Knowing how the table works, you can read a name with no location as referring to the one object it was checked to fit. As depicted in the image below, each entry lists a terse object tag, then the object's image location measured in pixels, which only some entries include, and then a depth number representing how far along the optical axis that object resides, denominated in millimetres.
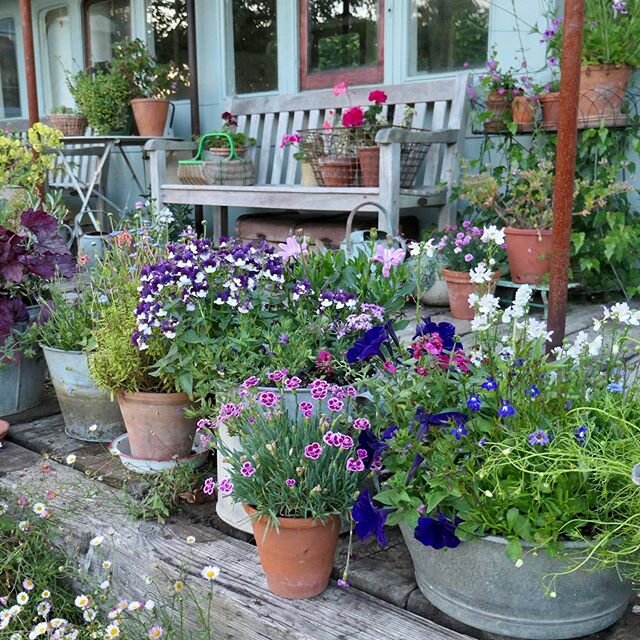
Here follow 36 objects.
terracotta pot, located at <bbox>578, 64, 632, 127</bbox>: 3163
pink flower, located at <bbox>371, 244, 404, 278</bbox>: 1783
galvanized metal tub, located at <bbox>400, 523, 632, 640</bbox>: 1148
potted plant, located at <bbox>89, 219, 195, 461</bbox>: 1772
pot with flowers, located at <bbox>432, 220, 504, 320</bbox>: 3154
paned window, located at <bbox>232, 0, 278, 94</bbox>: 4961
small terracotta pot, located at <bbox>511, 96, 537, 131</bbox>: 3432
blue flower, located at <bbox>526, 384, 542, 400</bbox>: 1256
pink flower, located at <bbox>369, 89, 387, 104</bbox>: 3748
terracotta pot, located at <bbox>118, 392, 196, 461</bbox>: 1772
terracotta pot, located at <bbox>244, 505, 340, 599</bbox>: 1279
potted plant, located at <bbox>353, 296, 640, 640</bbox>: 1134
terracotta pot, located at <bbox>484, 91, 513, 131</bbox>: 3547
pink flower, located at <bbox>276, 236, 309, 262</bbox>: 1862
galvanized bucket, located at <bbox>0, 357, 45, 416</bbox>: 2289
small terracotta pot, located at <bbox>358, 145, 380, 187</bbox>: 3557
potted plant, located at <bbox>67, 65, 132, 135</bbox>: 5328
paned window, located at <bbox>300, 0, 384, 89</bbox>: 4348
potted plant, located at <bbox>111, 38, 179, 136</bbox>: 5172
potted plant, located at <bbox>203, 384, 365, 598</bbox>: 1276
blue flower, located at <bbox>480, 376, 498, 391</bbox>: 1251
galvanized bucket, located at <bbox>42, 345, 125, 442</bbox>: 2041
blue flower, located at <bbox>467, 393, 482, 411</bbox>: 1229
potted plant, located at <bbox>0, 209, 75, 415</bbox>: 2184
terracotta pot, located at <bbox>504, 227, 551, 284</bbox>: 3160
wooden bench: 3404
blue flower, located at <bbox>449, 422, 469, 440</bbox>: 1199
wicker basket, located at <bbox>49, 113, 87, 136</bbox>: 5609
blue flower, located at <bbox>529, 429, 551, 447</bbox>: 1158
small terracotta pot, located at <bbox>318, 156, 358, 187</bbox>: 3721
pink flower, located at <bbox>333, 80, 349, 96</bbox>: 4043
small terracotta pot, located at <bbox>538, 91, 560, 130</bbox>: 3357
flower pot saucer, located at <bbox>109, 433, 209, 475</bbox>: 1788
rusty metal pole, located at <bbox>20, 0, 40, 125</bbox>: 2943
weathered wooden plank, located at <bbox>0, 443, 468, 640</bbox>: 1245
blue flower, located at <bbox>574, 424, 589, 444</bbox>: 1201
